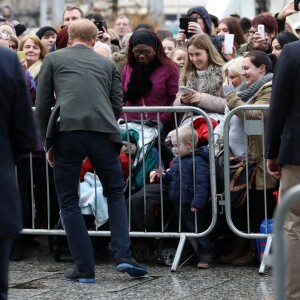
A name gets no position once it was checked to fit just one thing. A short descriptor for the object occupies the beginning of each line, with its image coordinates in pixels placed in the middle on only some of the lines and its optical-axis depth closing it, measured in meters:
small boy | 17.44
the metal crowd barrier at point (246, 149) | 17.06
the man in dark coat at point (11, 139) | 10.18
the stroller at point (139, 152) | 17.94
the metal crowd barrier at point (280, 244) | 9.35
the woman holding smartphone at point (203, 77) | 18.50
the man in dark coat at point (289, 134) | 13.17
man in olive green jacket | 15.84
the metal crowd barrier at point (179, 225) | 17.34
